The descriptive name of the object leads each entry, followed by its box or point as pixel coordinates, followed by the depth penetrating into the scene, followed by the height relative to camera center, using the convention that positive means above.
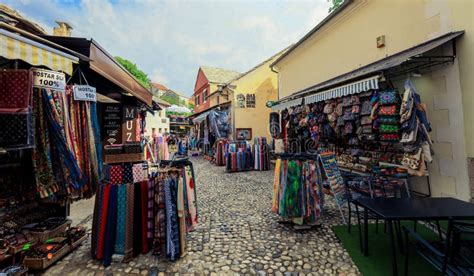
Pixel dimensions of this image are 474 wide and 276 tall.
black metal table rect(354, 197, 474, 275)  2.12 -0.85
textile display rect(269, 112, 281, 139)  9.52 +0.76
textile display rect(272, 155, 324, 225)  3.26 -0.83
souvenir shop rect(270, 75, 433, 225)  3.30 -0.31
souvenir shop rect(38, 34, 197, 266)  2.54 -0.74
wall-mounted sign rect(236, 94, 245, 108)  13.58 +2.89
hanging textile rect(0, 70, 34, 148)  1.85 +0.39
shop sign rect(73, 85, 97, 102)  2.33 +0.66
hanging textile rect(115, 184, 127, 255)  2.56 -0.91
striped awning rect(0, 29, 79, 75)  1.67 +0.91
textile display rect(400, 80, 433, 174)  3.40 +0.14
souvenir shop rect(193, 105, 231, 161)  11.79 +0.96
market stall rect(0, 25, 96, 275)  1.89 +0.00
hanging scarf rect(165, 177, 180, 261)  2.55 -0.97
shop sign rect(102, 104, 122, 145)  5.36 +0.67
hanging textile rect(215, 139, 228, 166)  10.06 -0.42
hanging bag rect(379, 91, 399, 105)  3.73 +0.75
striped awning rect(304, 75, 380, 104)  3.86 +1.11
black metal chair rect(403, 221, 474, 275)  1.70 -1.01
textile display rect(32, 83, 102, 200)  2.10 +0.05
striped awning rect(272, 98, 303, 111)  6.53 +1.31
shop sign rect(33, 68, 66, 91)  2.00 +0.72
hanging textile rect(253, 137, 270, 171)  8.68 -0.63
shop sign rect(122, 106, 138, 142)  5.49 +0.65
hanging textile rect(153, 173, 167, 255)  2.60 -0.88
